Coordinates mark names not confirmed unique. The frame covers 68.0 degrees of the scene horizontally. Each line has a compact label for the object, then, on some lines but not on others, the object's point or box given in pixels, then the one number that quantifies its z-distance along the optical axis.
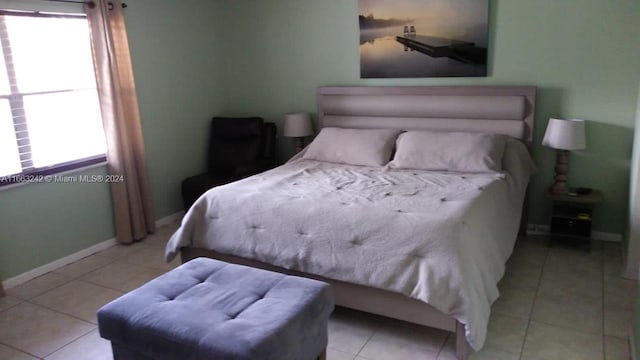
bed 2.26
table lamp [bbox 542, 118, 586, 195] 3.32
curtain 3.60
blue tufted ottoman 1.73
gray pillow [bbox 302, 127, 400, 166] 3.77
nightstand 3.43
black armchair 4.55
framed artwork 3.72
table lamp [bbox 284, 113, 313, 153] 4.39
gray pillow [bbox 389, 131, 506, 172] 3.38
